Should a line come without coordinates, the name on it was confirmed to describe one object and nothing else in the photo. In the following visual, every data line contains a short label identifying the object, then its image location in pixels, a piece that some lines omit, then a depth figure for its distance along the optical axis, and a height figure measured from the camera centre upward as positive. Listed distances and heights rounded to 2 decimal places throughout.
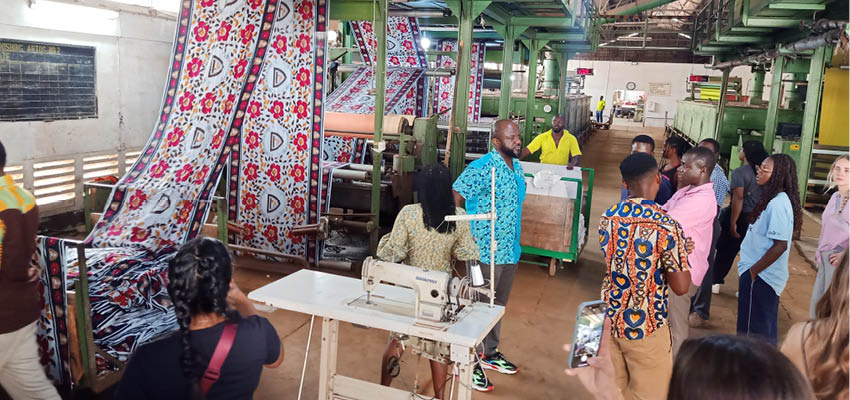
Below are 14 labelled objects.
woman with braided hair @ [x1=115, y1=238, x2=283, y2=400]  1.71 -0.69
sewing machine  2.59 -0.74
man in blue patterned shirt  3.55 -0.48
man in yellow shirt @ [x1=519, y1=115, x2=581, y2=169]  7.19 -0.33
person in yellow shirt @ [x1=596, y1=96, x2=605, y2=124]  25.22 +0.48
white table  2.54 -0.88
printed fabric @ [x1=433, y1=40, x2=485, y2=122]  11.23 +0.49
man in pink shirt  3.34 -0.47
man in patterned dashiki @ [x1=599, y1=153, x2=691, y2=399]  2.52 -0.63
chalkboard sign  5.66 +0.08
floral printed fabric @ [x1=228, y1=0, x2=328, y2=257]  5.40 -0.33
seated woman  3.03 -0.60
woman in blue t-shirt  3.54 -0.69
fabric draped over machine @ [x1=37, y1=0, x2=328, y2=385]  3.52 -0.48
